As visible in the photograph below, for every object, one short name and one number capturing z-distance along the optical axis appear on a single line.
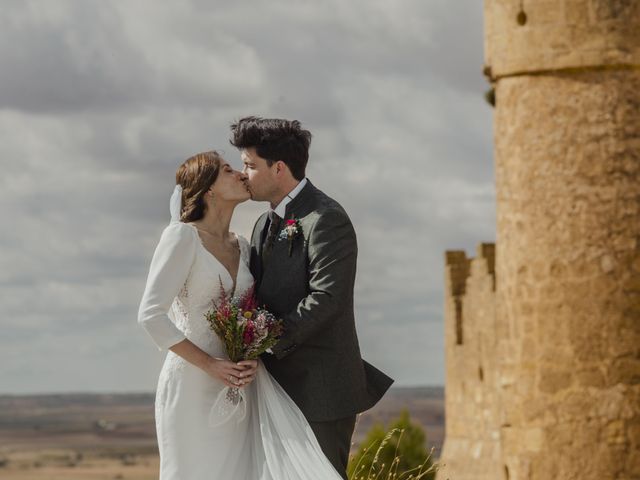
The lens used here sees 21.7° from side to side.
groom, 8.24
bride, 8.24
